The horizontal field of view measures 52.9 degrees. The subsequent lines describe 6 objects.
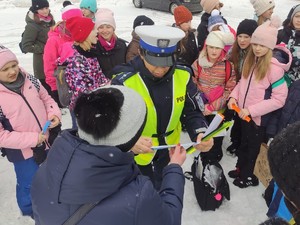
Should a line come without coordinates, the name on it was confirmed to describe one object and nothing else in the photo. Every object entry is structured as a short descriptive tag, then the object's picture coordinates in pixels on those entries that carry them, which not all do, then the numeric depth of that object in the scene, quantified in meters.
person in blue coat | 1.40
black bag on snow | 3.57
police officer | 2.46
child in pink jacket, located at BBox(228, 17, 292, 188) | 3.37
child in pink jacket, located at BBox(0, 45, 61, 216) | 2.83
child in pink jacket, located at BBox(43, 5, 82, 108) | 4.37
